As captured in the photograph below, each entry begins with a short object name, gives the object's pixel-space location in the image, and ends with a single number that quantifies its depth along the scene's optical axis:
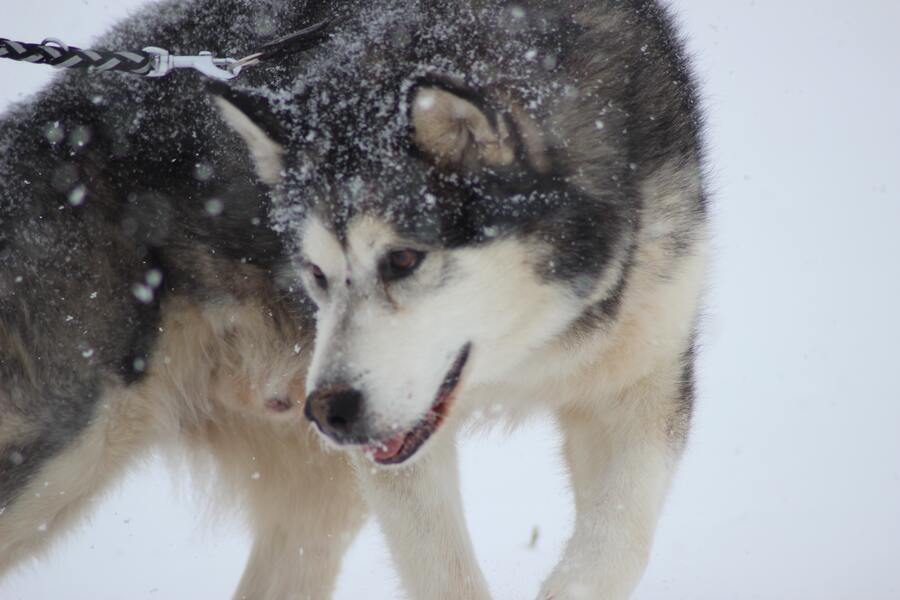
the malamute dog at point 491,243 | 5.18
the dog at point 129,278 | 6.08
